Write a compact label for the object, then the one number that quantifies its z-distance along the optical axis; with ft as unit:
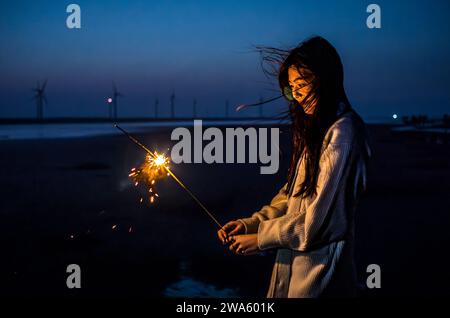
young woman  6.47
